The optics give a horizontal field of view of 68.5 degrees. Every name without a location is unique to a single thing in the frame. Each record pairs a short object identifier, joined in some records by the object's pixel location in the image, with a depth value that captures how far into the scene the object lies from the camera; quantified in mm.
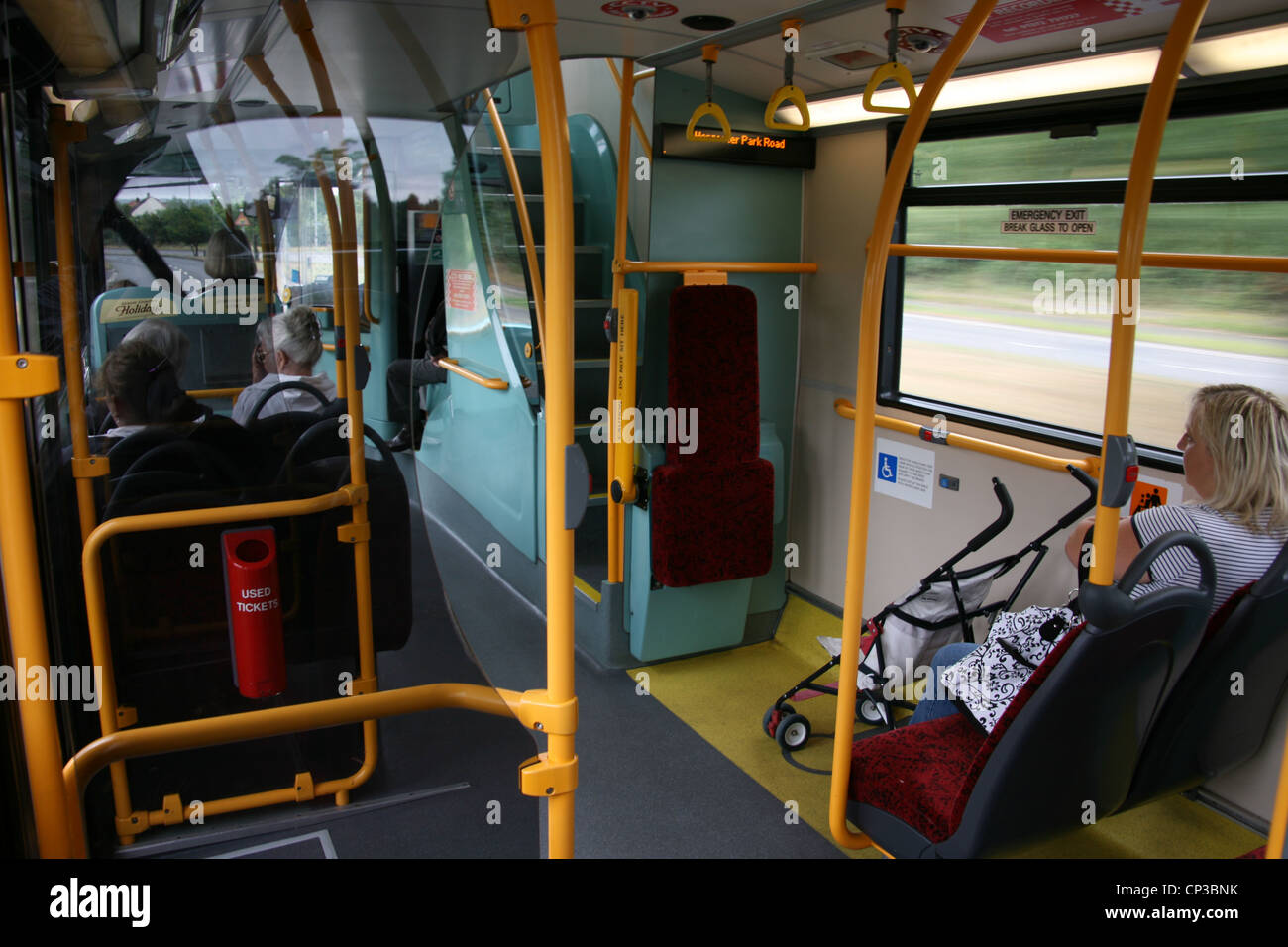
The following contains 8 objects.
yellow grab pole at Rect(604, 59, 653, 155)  4020
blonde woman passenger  2734
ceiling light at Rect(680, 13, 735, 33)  3318
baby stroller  3871
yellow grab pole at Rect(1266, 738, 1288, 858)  1744
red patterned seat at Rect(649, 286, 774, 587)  4316
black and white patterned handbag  2973
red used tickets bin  2092
